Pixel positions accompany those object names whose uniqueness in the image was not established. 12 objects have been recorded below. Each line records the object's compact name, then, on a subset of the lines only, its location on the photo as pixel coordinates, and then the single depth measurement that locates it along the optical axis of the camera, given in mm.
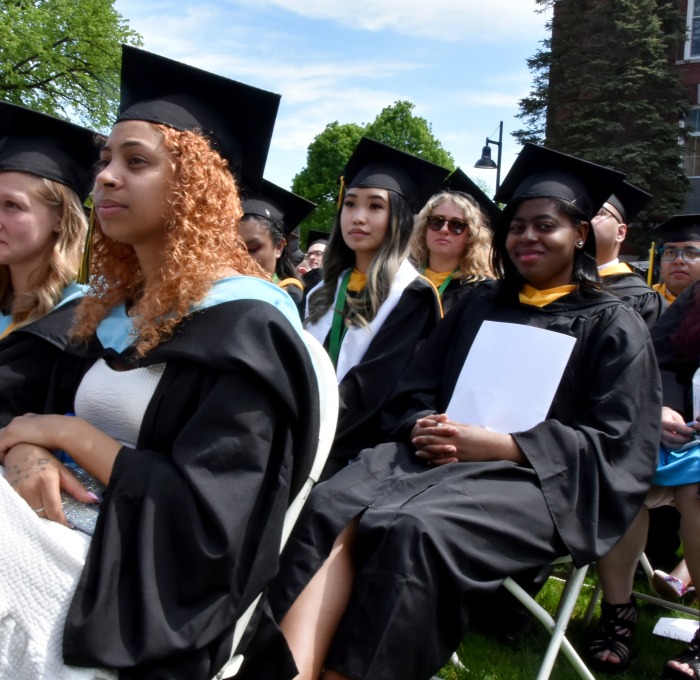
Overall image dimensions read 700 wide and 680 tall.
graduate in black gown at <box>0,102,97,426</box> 2641
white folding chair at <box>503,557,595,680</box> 2258
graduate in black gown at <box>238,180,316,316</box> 4770
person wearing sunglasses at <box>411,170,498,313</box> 4559
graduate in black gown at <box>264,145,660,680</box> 2033
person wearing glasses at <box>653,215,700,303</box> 5242
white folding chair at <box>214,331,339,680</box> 1693
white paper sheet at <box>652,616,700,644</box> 3154
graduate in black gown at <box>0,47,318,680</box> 1546
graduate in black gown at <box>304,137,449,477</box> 3396
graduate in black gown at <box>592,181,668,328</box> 4391
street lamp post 15273
